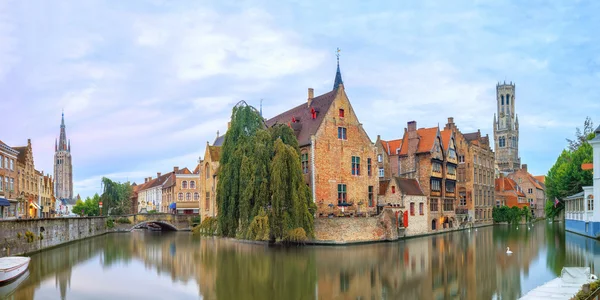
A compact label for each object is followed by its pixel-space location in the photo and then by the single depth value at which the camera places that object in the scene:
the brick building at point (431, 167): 46.84
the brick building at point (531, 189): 81.75
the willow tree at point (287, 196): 31.83
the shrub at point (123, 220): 58.72
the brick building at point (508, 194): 70.06
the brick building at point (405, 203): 41.10
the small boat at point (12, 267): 19.14
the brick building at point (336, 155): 37.44
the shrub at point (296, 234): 31.45
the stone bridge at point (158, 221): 58.12
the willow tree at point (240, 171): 32.50
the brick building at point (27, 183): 43.25
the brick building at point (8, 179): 37.06
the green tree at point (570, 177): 48.31
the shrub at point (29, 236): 29.00
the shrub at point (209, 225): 36.66
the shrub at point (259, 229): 30.78
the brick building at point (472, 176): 56.89
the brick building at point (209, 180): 48.91
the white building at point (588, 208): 34.16
